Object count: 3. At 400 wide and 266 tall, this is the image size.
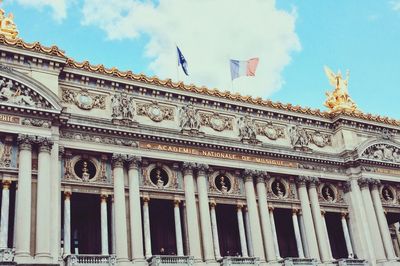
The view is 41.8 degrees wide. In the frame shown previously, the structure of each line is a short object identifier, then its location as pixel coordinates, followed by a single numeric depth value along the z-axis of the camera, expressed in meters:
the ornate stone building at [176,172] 29.42
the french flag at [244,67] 41.62
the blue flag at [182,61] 39.31
